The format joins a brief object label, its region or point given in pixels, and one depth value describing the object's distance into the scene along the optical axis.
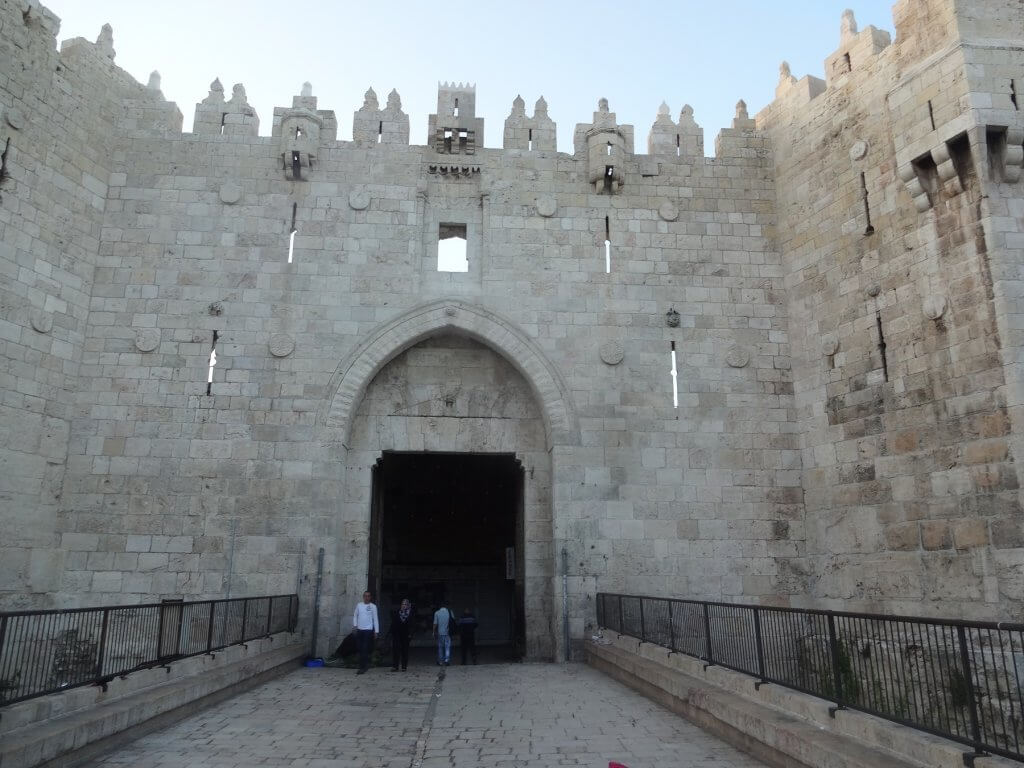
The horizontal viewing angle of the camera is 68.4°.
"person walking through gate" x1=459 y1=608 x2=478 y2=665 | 13.36
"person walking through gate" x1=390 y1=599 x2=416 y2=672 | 11.73
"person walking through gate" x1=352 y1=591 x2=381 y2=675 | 11.33
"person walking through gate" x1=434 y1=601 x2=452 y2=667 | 12.41
